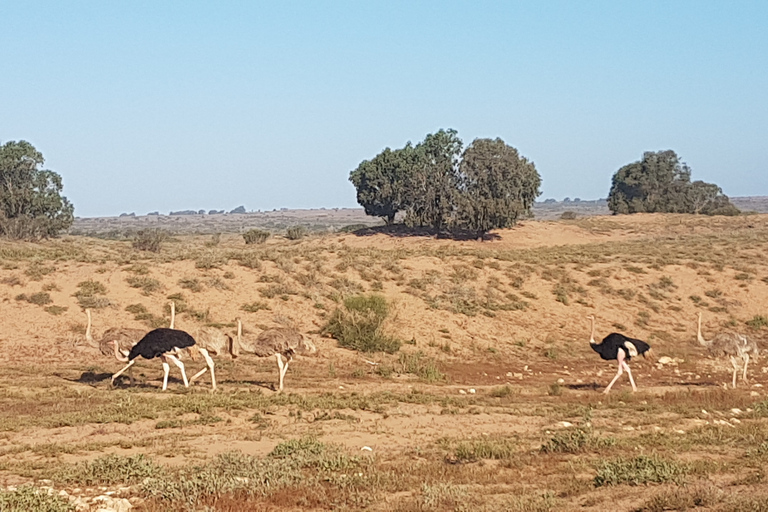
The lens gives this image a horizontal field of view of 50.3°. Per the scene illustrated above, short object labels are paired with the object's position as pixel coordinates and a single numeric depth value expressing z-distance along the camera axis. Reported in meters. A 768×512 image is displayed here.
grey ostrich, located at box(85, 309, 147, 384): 15.33
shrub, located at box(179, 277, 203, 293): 25.17
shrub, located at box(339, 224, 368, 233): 64.99
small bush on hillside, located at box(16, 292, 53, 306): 22.53
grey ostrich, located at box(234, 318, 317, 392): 15.45
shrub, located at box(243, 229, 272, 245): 54.94
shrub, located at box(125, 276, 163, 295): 24.67
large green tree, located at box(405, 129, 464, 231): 57.25
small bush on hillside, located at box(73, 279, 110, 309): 22.77
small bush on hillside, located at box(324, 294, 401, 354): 21.75
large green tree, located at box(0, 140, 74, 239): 47.42
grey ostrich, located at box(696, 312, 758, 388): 18.03
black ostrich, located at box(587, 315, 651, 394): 16.75
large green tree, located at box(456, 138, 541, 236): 54.75
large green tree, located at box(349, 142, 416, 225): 60.56
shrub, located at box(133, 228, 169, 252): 43.66
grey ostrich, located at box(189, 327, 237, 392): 15.17
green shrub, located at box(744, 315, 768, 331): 29.14
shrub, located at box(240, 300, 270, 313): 24.23
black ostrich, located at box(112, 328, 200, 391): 14.28
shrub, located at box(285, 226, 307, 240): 59.00
